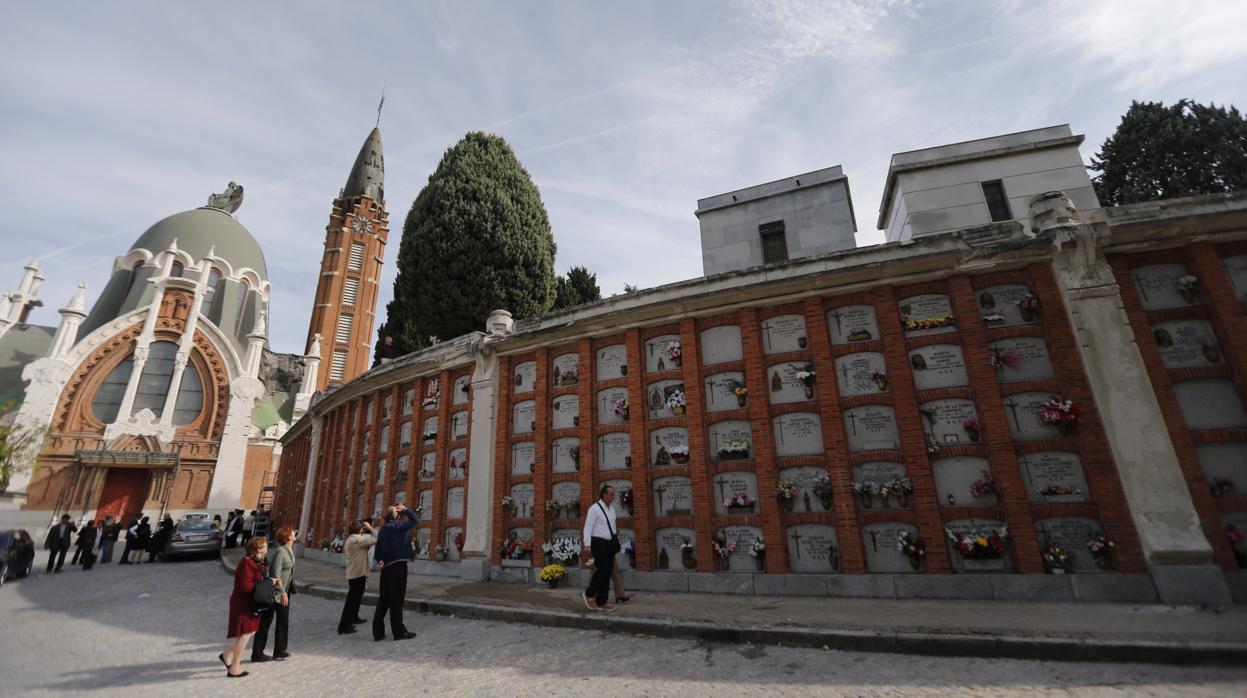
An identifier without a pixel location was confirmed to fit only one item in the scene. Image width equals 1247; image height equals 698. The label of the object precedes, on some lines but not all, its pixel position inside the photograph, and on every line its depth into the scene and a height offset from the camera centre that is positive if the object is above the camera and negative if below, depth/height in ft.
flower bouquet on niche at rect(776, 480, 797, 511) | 27.53 +0.57
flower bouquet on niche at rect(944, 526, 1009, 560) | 23.61 -2.04
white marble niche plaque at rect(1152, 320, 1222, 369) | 24.12 +6.78
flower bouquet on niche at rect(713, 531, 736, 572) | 28.22 -2.29
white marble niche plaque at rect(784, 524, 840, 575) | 26.18 -2.21
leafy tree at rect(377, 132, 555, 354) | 66.85 +34.03
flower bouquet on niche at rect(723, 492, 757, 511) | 28.50 +0.27
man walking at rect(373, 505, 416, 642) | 21.79 -2.03
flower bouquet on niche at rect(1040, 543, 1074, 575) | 22.72 -2.79
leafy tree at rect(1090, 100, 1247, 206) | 73.92 +49.27
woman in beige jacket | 23.27 -2.18
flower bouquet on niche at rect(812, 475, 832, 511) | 26.89 +0.61
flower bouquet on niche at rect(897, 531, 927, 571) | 24.70 -2.17
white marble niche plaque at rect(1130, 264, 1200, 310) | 25.28 +9.93
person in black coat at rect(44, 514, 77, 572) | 49.57 -0.80
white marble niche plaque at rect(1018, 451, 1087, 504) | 23.88 +0.86
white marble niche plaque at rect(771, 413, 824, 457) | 28.14 +3.79
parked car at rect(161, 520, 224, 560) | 60.03 -1.46
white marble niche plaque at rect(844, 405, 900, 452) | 26.89 +3.78
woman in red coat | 17.93 -2.80
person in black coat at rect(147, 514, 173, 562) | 59.41 -1.29
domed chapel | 94.63 +29.52
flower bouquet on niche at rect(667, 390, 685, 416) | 31.63 +6.39
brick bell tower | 149.18 +73.70
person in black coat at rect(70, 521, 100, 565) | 53.16 -0.79
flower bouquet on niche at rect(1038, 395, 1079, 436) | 24.16 +3.71
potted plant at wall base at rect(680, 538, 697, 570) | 28.89 -2.59
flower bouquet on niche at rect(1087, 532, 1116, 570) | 22.50 -2.37
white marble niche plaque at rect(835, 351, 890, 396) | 27.79 +6.85
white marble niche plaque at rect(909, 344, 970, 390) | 26.91 +6.82
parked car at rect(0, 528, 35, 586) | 41.29 -1.61
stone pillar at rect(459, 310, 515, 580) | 35.14 +4.38
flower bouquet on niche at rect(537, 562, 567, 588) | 30.79 -3.50
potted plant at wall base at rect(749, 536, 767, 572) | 27.40 -2.44
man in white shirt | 24.27 -1.55
